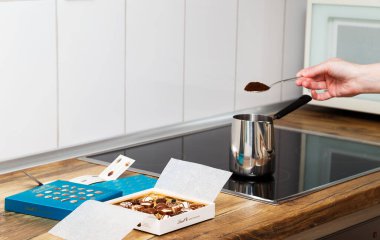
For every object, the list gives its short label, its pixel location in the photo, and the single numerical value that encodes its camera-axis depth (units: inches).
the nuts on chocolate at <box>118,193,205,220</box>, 66.7
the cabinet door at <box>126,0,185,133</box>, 88.9
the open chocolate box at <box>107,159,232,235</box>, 65.8
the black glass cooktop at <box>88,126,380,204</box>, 77.9
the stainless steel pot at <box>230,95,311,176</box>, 79.0
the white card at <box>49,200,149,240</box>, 63.0
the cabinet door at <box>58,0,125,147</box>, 82.4
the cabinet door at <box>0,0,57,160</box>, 77.5
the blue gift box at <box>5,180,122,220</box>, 67.4
